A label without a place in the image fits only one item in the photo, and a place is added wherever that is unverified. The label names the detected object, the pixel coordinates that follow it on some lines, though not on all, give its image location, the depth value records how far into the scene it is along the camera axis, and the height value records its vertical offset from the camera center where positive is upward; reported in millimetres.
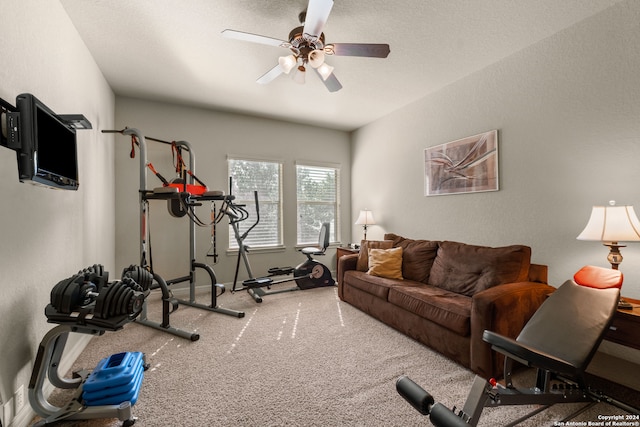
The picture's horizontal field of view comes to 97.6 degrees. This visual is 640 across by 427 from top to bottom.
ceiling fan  1962 +1292
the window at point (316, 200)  5164 +215
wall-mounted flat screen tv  1282 +355
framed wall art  3139 +543
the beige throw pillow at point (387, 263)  3309 -640
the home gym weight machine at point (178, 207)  2738 +57
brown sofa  1990 -766
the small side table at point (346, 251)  4460 -657
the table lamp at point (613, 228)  1854 -136
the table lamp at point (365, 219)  4682 -141
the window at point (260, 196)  4605 +269
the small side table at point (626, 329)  1707 -757
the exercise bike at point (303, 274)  3826 -940
